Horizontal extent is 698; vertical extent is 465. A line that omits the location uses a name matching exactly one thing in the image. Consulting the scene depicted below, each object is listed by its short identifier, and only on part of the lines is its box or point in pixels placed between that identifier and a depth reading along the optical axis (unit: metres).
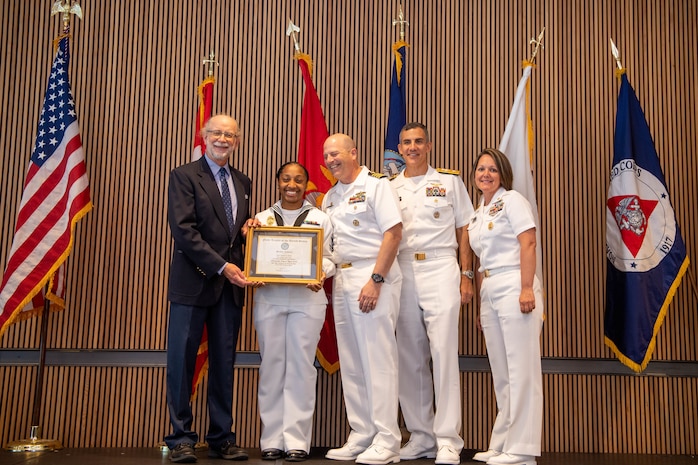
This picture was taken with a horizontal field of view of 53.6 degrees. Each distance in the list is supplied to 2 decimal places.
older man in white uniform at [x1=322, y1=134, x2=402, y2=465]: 3.77
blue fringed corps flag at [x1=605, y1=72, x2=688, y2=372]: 4.57
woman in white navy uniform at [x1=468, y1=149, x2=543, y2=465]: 3.54
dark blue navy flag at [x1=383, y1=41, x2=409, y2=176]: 4.65
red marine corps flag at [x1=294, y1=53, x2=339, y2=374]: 4.62
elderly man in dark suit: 3.71
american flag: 4.35
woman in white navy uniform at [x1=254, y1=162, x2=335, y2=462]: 3.84
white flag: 4.59
